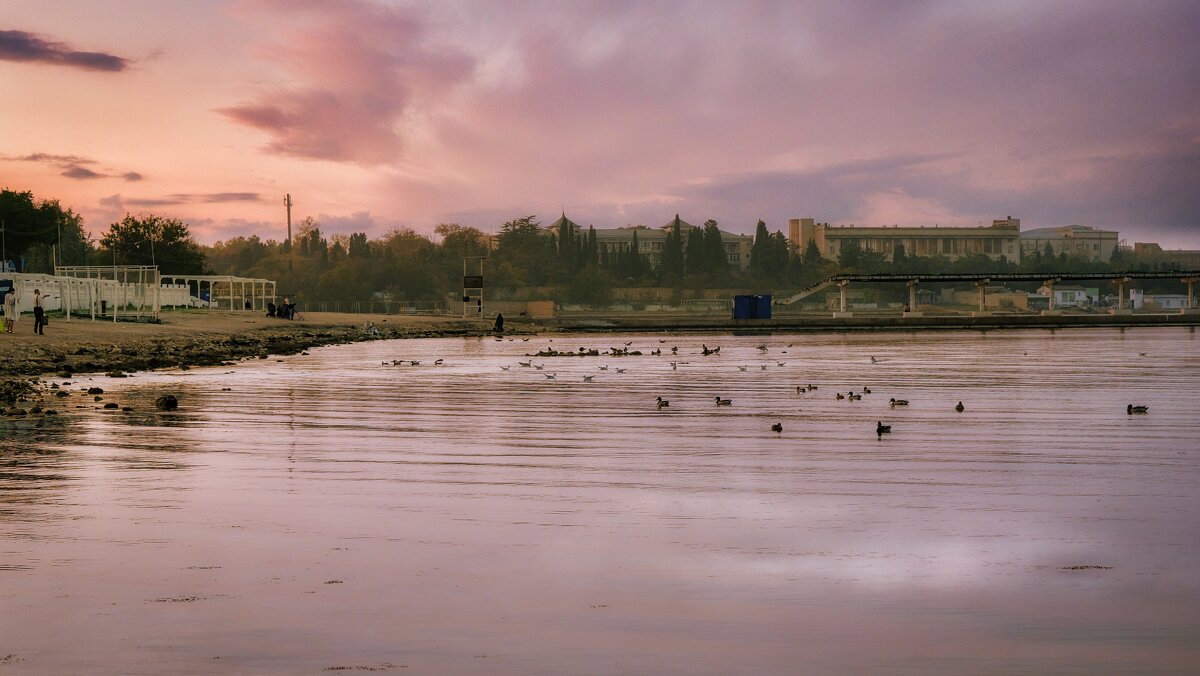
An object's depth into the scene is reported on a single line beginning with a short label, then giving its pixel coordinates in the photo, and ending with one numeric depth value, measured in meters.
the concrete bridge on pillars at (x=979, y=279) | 136.75
